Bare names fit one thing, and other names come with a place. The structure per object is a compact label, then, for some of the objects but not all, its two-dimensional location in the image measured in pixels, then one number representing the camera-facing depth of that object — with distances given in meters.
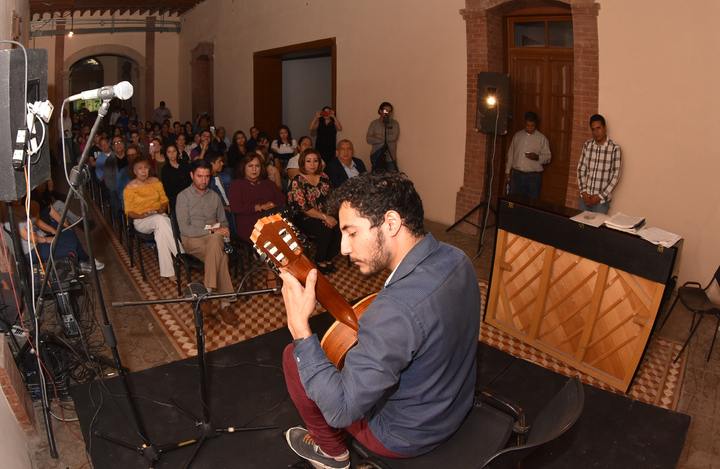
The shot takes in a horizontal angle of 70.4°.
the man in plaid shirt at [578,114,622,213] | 4.94
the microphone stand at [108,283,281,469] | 2.01
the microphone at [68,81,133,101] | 1.61
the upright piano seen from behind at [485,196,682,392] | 2.97
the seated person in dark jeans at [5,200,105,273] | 3.58
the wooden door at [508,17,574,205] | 5.92
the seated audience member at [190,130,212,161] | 7.59
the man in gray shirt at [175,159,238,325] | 4.05
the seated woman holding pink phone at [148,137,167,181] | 6.26
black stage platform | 2.28
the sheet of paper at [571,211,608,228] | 3.16
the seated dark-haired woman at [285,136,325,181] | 6.12
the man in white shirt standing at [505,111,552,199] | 5.97
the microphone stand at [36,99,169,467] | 1.64
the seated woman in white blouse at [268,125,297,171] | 7.83
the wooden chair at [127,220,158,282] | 4.57
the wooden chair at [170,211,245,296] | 4.16
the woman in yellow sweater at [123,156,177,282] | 4.48
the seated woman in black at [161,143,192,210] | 5.12
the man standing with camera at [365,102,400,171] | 7.04
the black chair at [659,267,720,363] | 3.47
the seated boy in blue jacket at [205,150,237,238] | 5.01
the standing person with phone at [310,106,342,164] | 8.11
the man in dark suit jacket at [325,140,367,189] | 5.66
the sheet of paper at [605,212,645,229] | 3.04
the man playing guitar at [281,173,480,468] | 1.49
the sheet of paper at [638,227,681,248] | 2.82
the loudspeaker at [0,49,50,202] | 1.85
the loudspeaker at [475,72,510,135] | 5.57
